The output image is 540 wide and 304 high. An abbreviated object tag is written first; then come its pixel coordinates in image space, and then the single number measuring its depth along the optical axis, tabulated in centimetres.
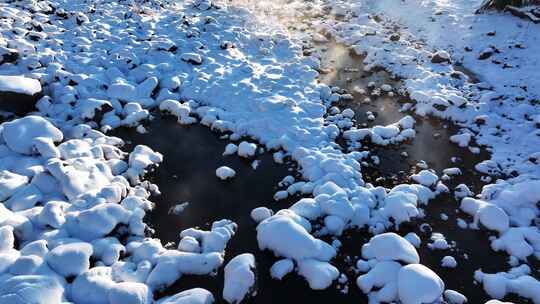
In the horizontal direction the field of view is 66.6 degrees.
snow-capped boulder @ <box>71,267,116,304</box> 423
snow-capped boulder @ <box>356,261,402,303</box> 460
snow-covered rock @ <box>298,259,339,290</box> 476
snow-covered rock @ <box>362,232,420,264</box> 488
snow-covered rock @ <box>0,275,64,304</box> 392
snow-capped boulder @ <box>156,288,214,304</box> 433
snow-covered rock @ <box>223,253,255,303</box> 454
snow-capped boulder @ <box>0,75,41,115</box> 675
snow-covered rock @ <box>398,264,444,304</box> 445
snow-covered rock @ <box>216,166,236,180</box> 630
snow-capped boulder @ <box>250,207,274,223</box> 560
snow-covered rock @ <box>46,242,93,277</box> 443
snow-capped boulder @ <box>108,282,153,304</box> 422
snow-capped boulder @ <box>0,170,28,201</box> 534
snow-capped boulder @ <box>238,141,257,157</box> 671
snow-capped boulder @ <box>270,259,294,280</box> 485
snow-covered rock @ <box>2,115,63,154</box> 600
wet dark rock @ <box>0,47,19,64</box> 779
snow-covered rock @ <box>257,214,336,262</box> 495
